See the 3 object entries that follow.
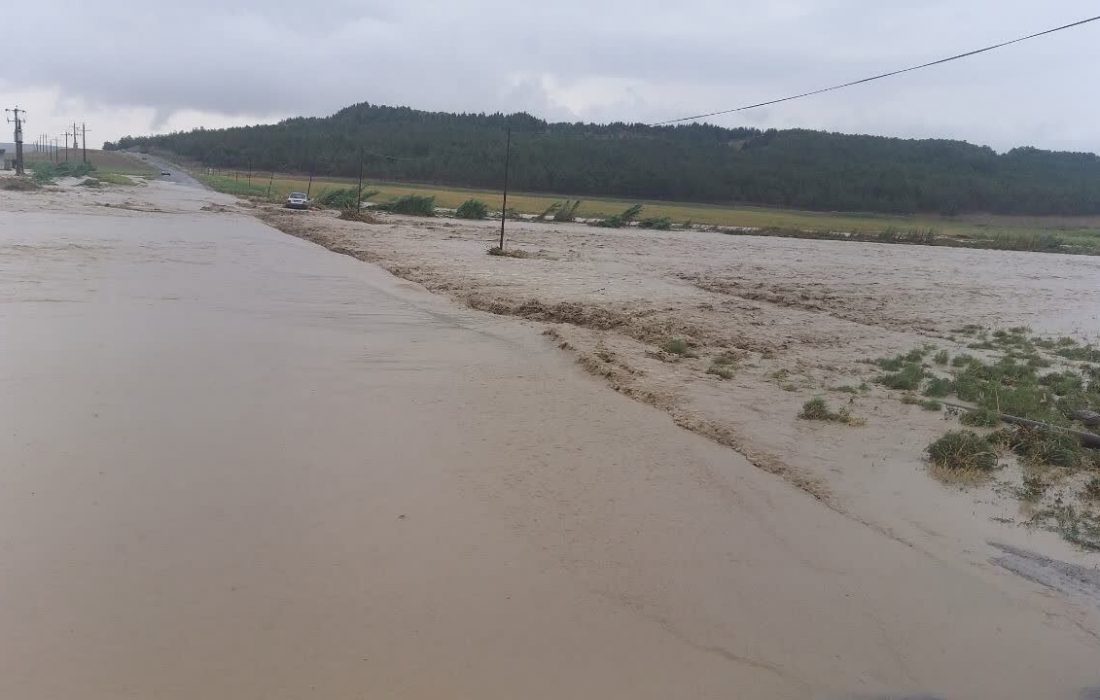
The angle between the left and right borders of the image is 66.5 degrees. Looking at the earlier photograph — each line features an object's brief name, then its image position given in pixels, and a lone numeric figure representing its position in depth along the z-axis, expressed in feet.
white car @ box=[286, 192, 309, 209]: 164.25
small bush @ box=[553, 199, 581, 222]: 187.42
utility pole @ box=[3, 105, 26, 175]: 208.33
